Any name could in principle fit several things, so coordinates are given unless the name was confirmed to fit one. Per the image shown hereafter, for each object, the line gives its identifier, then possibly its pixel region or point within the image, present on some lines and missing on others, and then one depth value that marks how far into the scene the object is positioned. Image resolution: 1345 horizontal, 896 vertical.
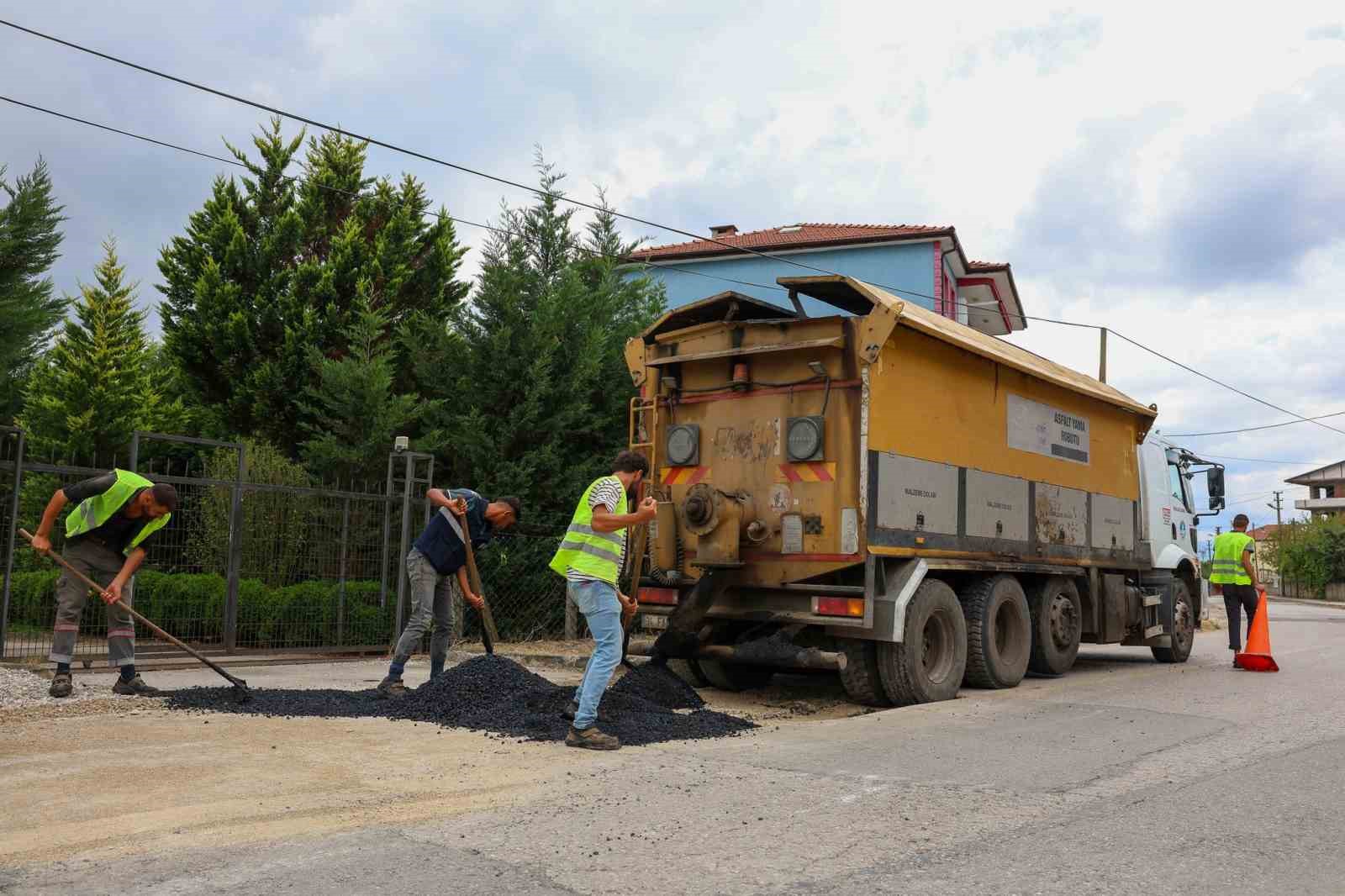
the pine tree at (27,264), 14.76
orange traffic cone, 11.57
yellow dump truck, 8.12
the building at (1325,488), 72.12
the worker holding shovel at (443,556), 7.82
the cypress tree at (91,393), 16.28
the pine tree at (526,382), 12.27
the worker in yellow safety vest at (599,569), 6.20
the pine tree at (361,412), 12.15
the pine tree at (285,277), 13.98
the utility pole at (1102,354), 24.81
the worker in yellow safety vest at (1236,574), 12.52
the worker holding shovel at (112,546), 7.38
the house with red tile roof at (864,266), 24.94
